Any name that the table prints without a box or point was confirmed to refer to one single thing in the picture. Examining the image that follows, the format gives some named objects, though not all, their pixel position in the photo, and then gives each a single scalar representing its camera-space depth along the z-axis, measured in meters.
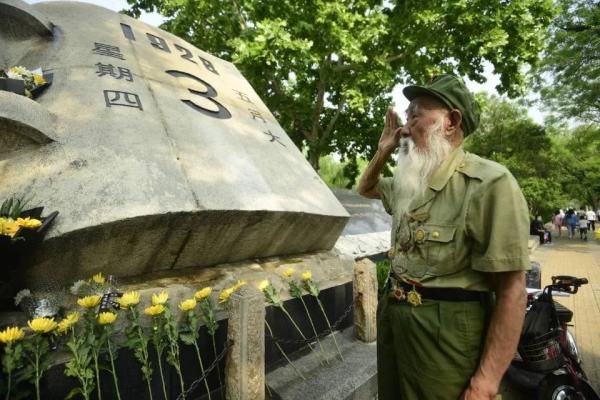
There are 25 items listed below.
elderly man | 1.33
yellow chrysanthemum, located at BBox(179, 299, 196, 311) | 1.99
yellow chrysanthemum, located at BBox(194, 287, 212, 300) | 2.12
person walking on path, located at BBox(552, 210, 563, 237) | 20.15
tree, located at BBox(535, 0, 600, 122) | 11.32
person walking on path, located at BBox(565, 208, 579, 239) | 18.20
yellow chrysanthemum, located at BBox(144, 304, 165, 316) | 1.85
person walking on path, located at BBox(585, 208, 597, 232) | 21.12
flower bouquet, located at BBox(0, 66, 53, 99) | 2.92
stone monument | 2.46
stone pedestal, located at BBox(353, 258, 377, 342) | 3.31
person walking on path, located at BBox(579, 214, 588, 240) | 17.09
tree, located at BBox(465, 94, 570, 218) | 17.44
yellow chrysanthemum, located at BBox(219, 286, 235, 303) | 2.23
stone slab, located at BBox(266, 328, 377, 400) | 2.53
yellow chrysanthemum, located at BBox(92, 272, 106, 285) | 2.15
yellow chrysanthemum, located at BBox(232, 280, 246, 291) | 2.28
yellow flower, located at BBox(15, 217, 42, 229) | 1.99
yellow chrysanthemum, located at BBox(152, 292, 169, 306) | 1.93
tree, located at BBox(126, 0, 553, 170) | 8.32
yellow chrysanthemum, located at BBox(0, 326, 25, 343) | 1.48
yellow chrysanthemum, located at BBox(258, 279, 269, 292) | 2.57
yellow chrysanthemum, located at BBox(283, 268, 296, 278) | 2.80
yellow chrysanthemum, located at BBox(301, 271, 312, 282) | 2.93
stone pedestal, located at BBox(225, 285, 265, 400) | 2.16
